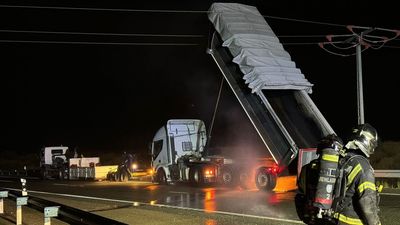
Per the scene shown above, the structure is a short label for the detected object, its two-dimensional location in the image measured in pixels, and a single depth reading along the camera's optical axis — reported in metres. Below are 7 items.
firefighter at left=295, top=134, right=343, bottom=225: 4.03
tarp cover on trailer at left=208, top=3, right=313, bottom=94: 14.48
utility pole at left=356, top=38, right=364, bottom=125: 18.62
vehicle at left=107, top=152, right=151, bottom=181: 26.42
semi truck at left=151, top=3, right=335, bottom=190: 14.44
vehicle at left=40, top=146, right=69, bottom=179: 32.41
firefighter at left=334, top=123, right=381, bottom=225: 3.77
